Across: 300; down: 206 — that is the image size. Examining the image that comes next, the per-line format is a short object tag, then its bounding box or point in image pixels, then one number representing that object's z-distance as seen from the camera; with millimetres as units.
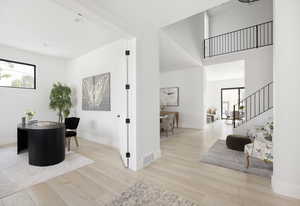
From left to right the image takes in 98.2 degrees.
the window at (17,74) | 3758
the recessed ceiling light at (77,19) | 2556
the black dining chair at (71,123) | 3600
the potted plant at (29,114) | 3217
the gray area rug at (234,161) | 2240
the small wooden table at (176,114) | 6527
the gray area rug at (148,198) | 1524
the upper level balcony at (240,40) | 5151
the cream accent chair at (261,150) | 1987
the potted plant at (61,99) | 4238
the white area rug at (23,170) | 1913
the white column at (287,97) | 1580
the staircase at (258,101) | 4389
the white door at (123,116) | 2475
